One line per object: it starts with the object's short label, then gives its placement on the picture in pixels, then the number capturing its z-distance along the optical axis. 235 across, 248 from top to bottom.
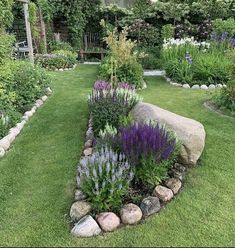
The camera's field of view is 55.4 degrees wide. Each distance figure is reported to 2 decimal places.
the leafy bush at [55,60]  7.73
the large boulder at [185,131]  2.63
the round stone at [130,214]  2.09
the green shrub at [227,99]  4.11
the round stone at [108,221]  2.03
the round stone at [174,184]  2.42
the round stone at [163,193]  2.32
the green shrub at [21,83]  3.87
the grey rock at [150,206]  2.18
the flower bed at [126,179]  2.10
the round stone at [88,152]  2.96
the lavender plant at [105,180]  2.14
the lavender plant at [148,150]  2.33
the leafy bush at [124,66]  5.26
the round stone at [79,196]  2.29
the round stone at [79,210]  2.12
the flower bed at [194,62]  5.85
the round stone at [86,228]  1.99
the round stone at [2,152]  3.08
